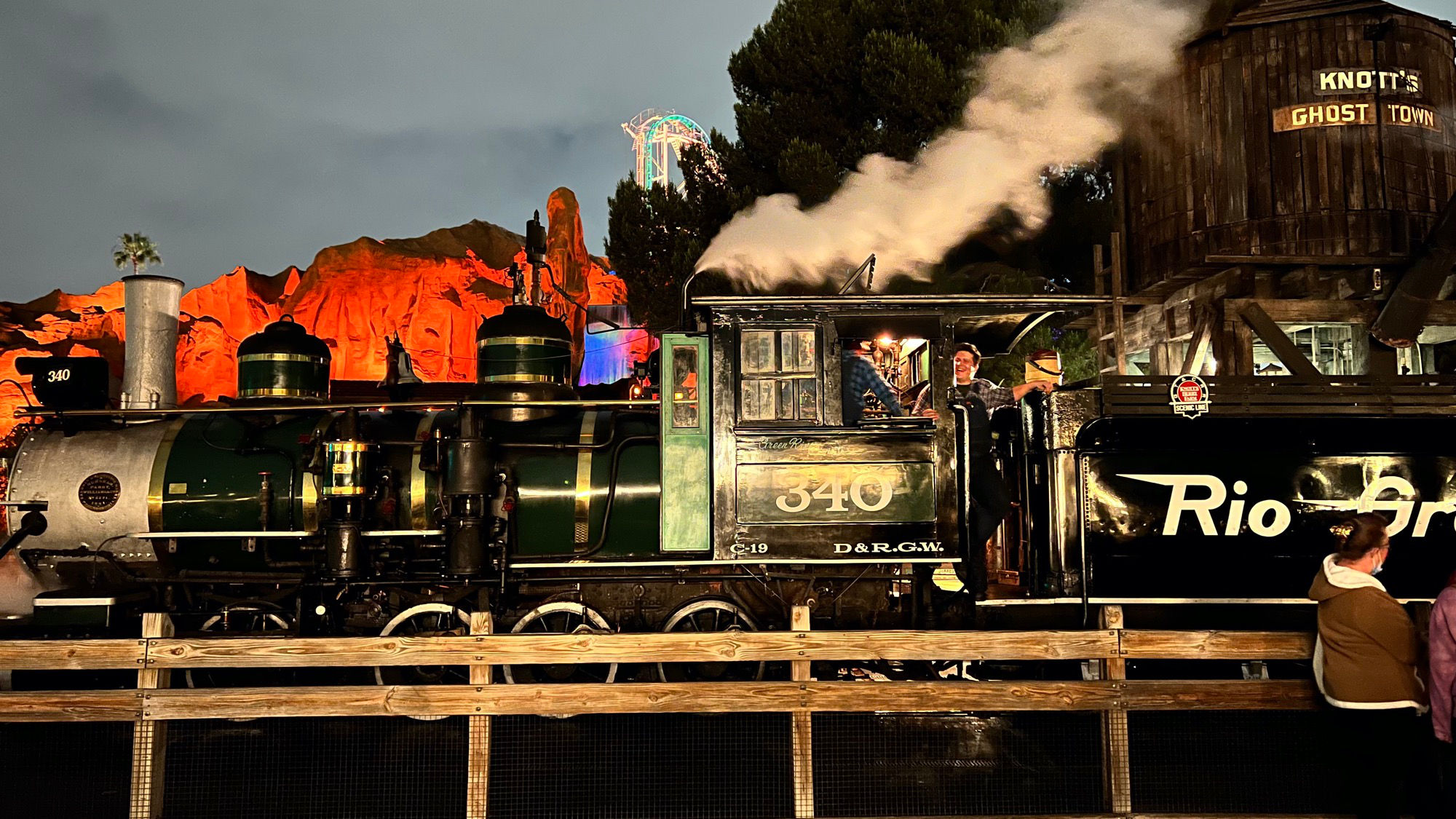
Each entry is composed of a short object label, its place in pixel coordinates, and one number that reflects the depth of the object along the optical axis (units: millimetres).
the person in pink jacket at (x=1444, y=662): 4309
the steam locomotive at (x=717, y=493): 6945
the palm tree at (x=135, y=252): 57031
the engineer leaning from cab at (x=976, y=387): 7973
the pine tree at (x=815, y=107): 17328
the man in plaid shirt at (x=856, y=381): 7508
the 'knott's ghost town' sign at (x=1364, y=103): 14562
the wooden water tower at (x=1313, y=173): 14289
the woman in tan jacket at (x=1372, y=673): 4539
